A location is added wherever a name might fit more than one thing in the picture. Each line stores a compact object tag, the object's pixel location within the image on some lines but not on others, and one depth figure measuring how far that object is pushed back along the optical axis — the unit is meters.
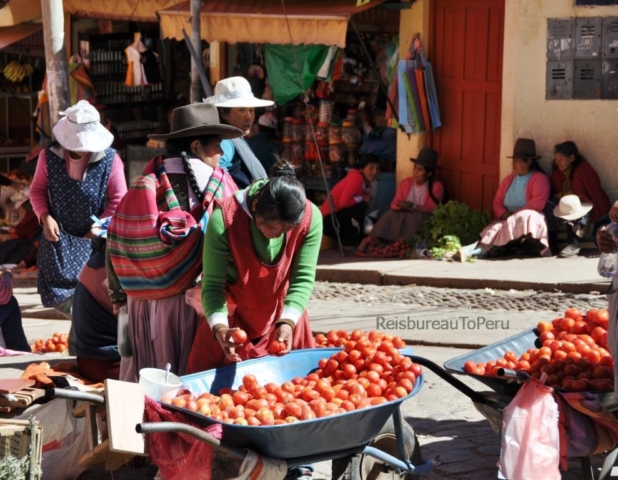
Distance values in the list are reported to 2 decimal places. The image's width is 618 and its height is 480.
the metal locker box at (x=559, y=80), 12.54
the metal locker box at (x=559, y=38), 12.48
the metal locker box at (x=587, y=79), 12.41
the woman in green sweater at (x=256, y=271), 5.24
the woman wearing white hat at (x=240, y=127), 6.63
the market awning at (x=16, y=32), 16.16
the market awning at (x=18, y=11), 15.84
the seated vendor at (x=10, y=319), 8.07
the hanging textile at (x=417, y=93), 13.53
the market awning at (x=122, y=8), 15.44
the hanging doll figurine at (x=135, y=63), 16.45
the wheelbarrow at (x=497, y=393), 5.46
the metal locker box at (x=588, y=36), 12.34
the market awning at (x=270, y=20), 12.94
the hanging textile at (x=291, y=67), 14.30
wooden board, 4.53
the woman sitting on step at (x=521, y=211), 12.23
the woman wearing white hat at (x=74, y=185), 7.65
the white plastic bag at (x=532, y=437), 5.32
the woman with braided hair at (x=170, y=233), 5.84
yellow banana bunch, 19.03
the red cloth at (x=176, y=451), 4.68
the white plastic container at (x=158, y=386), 4.87
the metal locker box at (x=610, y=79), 12.32
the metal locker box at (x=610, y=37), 12.27
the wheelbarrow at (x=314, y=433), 4.59
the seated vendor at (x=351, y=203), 13.92
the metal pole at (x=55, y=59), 11.14
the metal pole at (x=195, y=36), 13.08
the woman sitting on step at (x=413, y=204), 13.34
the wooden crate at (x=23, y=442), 4.57
